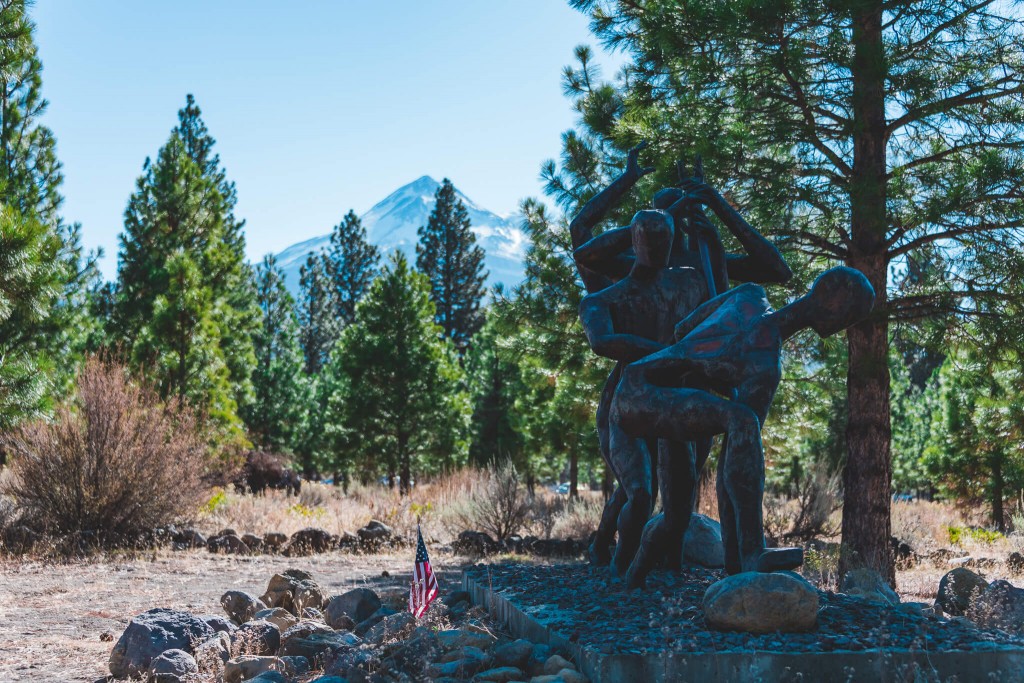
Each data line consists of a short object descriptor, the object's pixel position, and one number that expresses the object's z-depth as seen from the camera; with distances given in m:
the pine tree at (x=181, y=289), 18.48
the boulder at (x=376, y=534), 11.94
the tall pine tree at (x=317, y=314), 49.19
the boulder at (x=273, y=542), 11.60
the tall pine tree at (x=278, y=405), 29.17
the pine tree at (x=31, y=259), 10.49
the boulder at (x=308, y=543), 11.48
